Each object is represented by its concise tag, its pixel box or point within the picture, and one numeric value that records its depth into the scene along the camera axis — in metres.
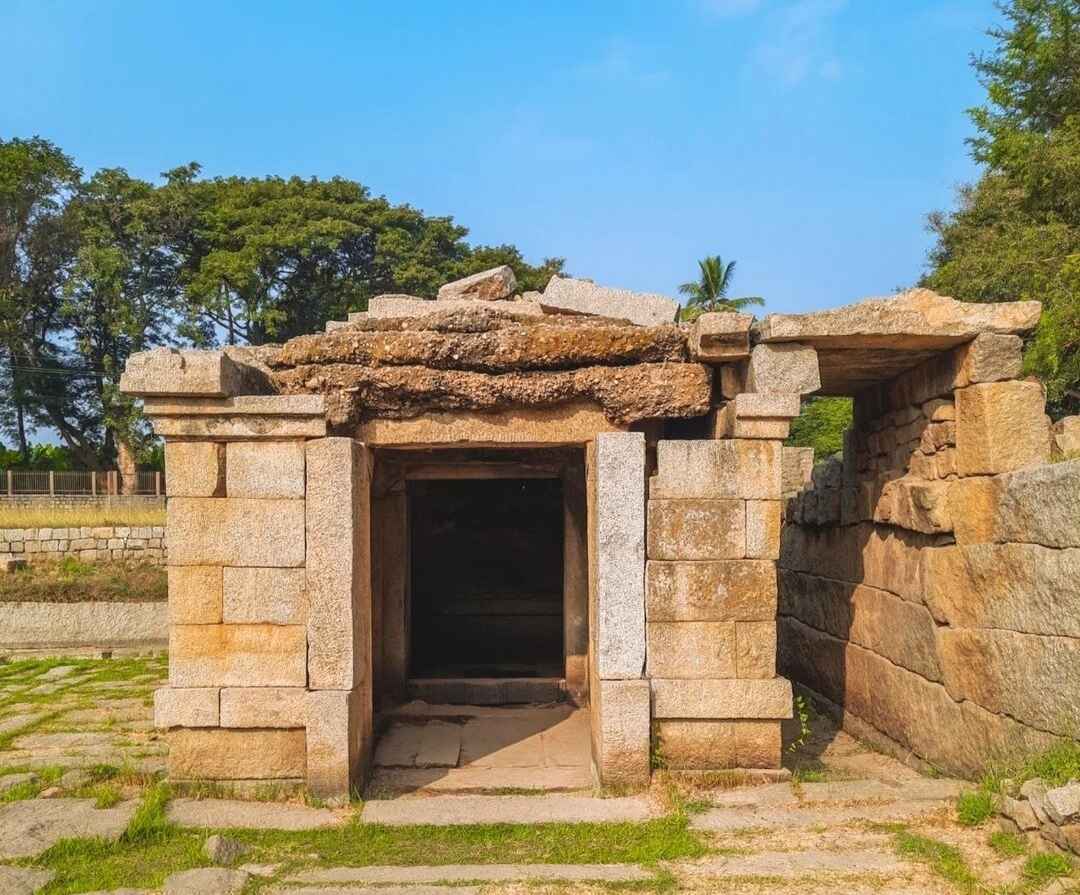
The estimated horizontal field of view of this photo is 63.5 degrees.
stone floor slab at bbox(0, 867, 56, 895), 4.00
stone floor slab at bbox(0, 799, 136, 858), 4.45
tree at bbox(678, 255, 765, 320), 28.80
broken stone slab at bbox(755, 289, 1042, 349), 5.36
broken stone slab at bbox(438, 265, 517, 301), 6.80
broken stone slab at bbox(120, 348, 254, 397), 5.29
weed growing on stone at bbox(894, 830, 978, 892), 3.95
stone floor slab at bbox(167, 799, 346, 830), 4.86
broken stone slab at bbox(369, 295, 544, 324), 6.09
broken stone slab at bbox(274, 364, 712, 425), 5.50
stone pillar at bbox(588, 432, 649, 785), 5.34
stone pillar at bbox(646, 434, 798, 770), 5.38
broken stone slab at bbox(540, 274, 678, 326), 6.13
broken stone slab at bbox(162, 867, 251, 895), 3.96
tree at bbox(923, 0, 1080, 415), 13.47
